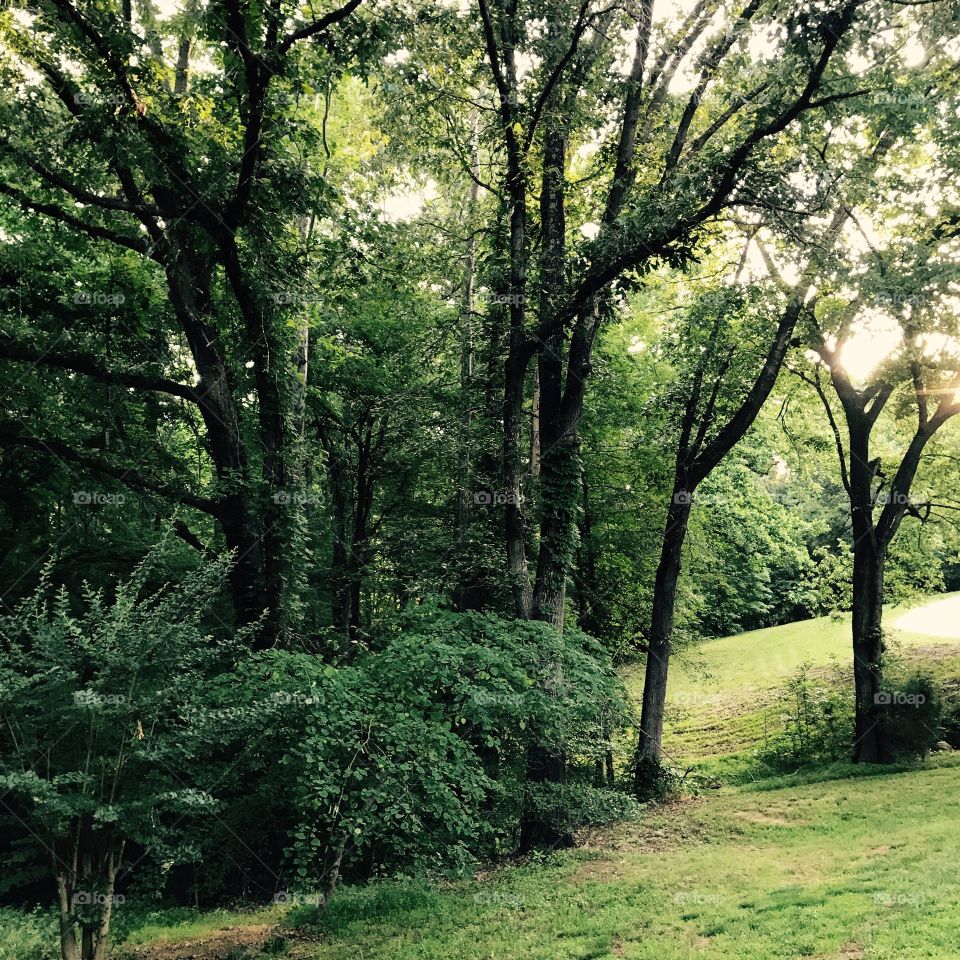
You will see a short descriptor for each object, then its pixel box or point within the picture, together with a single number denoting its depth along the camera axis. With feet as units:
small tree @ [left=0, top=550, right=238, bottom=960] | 16.37
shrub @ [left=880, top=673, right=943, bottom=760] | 47.47
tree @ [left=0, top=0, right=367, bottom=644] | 24.03
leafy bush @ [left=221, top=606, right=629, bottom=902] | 19.27
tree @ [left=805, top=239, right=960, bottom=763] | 44.96
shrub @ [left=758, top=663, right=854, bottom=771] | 52.60
